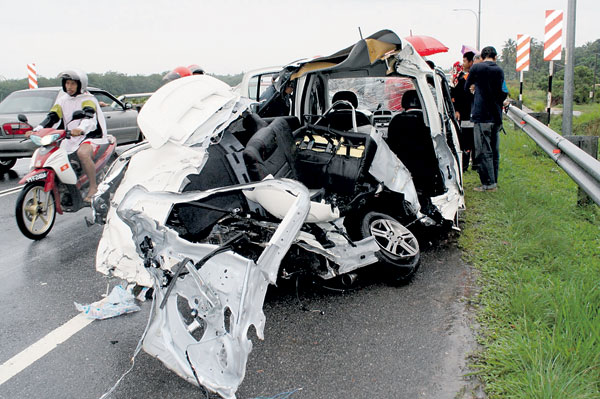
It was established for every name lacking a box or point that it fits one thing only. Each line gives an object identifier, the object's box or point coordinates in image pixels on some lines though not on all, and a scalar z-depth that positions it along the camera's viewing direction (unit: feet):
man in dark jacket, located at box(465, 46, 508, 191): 23.43
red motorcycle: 19.35
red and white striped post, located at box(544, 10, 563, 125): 35.42
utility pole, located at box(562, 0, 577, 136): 21.08
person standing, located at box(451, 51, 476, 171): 28.53
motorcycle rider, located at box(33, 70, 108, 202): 20.92
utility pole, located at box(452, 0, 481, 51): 119.47
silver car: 31.50
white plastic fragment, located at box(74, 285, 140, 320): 12.82
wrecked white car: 8.81
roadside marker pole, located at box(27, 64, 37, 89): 56.04
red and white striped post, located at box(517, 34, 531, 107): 50.14
